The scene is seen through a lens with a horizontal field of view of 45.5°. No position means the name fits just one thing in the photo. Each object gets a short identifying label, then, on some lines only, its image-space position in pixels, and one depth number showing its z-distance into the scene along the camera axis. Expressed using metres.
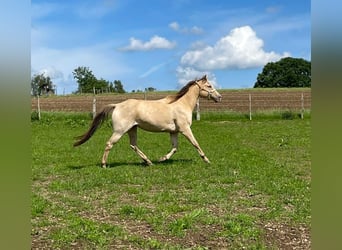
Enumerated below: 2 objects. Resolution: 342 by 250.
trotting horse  8.02
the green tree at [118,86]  55.16
